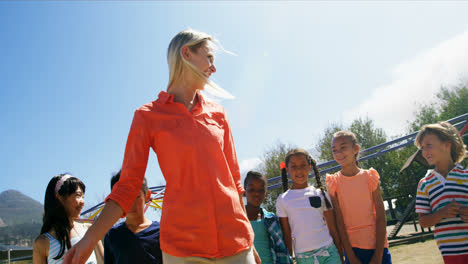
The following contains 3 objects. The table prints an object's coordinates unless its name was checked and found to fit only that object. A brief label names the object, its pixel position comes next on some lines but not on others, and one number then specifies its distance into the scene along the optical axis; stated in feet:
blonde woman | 4.43
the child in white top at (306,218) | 10.24
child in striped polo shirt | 8.50
